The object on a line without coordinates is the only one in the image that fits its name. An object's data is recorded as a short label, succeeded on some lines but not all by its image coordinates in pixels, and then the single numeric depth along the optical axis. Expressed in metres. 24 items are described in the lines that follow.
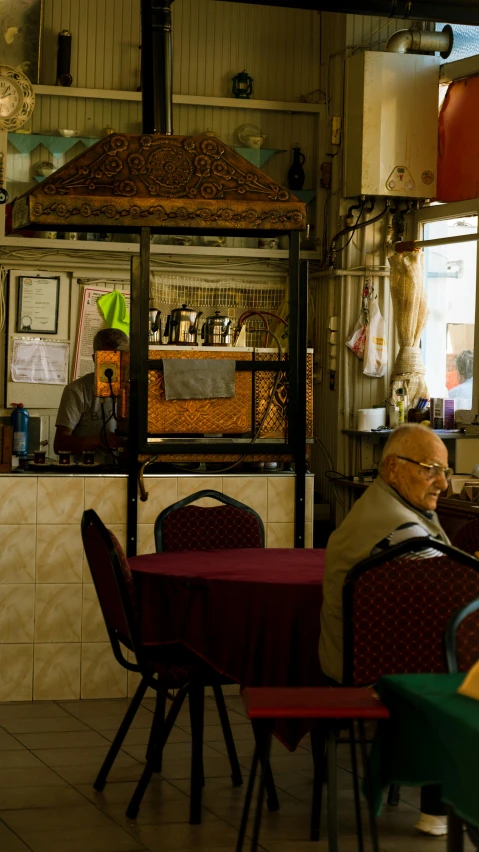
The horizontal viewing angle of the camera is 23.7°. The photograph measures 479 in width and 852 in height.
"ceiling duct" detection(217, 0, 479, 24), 6.23
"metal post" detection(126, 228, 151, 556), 5.65
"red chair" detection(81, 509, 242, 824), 3.93
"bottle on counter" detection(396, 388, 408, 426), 7.80
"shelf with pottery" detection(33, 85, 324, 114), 8.13
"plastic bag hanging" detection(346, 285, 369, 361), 8.03
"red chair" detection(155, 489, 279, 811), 4.91
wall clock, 7.45
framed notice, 8.15
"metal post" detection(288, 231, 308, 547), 5.83
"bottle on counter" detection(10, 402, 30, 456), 5.89
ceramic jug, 8.46
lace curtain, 7.67
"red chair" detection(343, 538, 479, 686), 3.28
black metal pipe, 6.05
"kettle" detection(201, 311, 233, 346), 5.97
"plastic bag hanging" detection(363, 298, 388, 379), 8.01
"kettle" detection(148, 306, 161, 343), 6.04
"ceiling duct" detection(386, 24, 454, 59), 7.71
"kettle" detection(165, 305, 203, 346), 5.96
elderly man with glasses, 3.46
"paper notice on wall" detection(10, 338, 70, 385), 8.16
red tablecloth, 3.88
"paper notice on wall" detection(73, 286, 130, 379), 8.25
